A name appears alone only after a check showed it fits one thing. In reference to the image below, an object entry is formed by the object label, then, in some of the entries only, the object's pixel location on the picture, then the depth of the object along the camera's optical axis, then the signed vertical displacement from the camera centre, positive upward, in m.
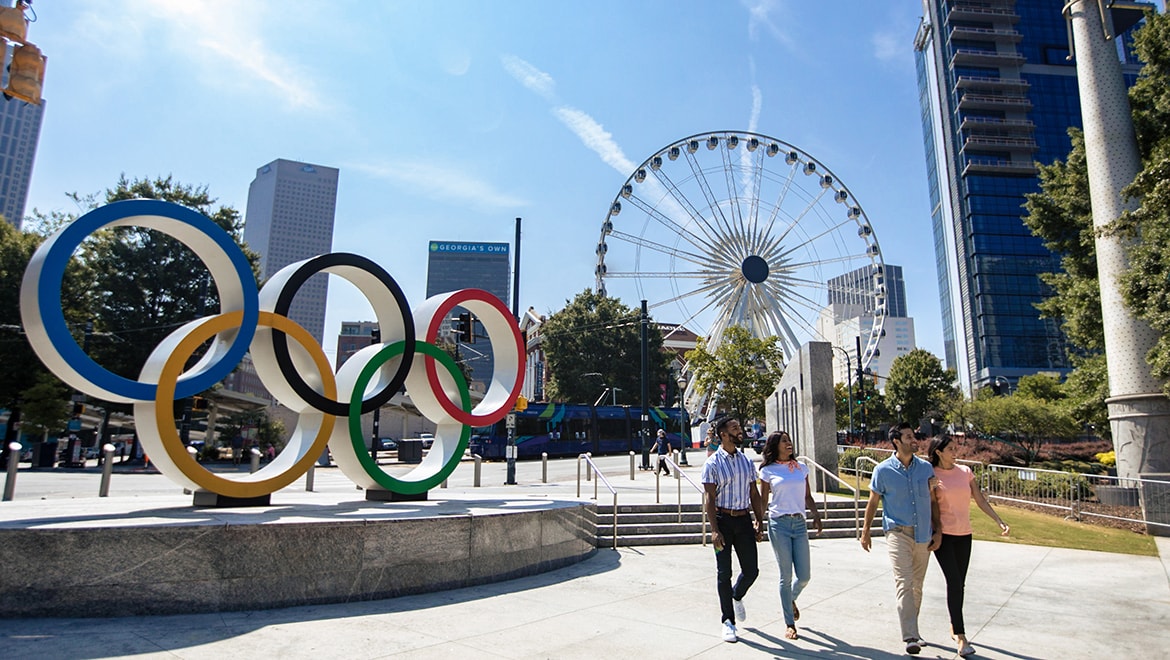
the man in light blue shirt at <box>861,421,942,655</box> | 5.25 -0.59
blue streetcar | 34.50 +0.45
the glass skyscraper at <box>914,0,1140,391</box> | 88.69 +39.79
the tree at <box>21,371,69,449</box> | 27.59 +1.14
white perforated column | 16.27 +4.86
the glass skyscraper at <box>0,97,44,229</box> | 195.50 +77.47
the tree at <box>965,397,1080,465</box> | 30.09 +1.18
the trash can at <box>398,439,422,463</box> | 29.37 -0.49
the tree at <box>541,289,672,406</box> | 58.97 +7.47
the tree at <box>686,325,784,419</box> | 35.97 +3.82
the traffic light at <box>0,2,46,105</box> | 6.87 +3.83
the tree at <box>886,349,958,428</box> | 51.91 +4.45
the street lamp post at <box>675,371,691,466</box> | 30.33 +1.80
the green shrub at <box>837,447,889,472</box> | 23.33 -0.44
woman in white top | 5.67 -0.70
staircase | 10.73 -1.36
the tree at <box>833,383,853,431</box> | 59.19 +3.21
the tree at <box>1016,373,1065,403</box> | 54.91 +4.64
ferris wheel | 39.47 +9.75
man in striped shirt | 5.62 -0.59
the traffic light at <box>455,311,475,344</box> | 20.67 +3.35
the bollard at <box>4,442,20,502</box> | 11.71 -0.61
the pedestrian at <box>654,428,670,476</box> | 20.80 -0.12
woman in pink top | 5.31 -0.65
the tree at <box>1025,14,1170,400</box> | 14.76 +5.37
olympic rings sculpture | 7.64 +1.04
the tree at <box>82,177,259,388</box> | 33.66 +7.60
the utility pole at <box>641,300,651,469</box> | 28.40 +2.26
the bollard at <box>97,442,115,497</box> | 12.61 -0.60
